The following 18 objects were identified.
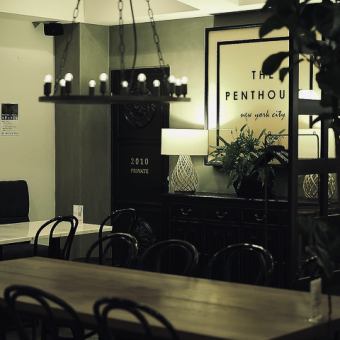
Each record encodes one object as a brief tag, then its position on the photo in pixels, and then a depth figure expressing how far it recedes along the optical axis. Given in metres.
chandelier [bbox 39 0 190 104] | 4.49
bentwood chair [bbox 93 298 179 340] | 3.25
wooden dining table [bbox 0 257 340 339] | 3.52
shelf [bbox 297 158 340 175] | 5.35
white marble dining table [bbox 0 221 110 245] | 6.64
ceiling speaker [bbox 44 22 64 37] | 8.95
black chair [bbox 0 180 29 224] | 8.44
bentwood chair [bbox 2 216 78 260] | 6.68
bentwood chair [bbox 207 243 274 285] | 7.54
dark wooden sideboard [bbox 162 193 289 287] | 7.38
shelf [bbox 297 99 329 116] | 5.38
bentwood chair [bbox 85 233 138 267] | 5.43
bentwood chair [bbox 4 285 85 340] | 3.62
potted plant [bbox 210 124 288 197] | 7.35
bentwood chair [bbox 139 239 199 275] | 8.12
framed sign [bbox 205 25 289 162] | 7.98
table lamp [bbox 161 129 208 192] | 7.96
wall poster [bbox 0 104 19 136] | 8.73
